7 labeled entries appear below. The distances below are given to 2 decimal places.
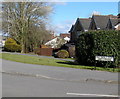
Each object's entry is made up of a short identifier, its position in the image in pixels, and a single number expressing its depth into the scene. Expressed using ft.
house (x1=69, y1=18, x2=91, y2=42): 112.86
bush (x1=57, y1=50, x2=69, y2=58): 87.73
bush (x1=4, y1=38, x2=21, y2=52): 110.31
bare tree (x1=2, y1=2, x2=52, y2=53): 111.76
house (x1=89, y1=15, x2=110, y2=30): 99.59
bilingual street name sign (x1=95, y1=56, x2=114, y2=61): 41.92
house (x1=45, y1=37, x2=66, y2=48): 125.66
